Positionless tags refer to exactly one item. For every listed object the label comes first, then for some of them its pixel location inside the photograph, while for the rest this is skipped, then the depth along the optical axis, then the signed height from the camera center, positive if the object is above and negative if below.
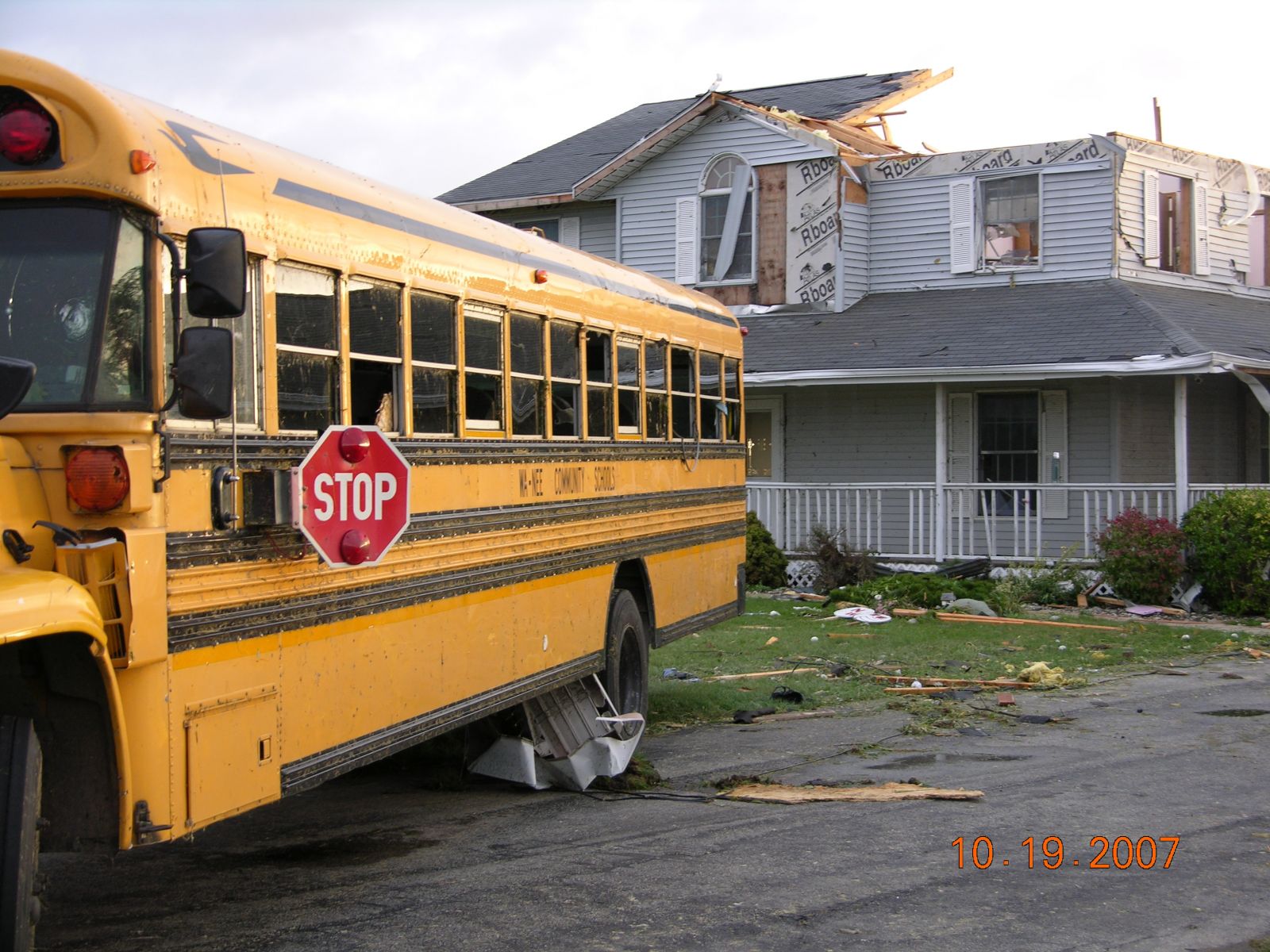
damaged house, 19.80 +2.19
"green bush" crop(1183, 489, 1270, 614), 16.94 -1.15
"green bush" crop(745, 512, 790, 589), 20.00 -1.40
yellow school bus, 4.49 -0.01
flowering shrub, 17.33 -1.26
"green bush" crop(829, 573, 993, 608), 17.62 -1.64
